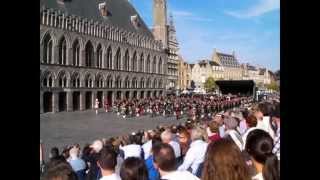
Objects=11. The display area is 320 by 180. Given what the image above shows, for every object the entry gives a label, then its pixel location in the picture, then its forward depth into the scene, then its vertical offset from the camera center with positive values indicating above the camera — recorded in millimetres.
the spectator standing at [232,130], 4824 -496
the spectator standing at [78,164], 4410 -796
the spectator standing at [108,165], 3566 -658
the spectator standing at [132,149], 4426 -642
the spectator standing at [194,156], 4340 -705
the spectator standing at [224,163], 3152 -559
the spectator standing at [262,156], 3424 -558
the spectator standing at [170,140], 4473 -549
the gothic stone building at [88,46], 15258 +2411
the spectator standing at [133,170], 3295 -640
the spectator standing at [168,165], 3270 -601
